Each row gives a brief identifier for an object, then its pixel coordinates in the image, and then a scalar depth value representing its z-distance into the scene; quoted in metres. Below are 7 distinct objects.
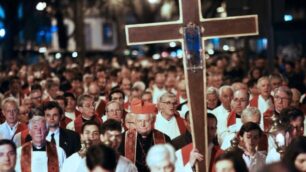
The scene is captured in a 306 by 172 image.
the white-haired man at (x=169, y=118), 13.16
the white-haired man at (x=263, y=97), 15.09
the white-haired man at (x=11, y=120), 12.99
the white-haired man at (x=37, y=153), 10.69
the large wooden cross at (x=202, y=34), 9.95
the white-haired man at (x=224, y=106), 13.70
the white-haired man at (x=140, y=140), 10.87
